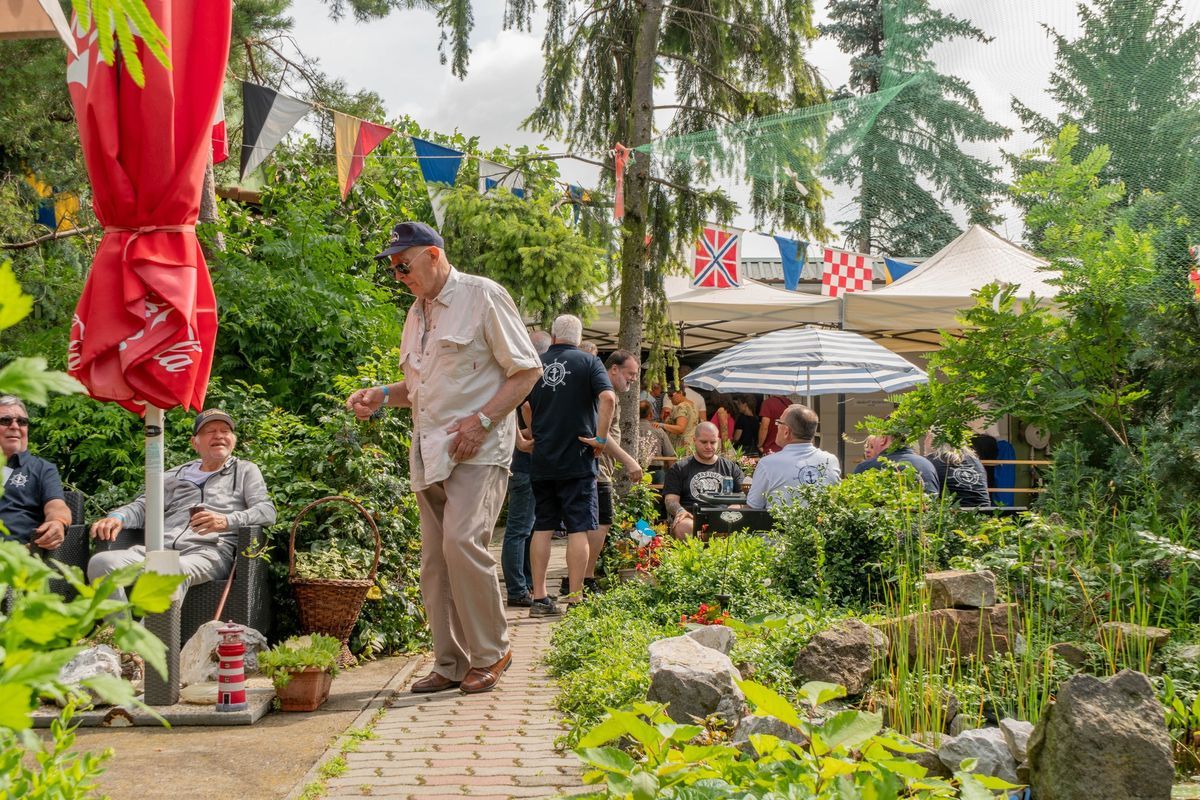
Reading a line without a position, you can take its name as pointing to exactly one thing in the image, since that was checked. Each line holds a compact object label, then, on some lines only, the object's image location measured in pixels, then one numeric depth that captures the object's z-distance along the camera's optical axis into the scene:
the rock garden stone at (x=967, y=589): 4.03
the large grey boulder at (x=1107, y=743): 2.63
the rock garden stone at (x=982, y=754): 2.95
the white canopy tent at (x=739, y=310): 13.56
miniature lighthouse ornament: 4.34
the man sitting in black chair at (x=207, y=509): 5.36
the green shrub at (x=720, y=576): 5.27
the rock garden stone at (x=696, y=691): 3.52
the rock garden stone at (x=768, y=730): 3.09
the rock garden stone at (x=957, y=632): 3.76
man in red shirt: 15.02
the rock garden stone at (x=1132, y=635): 3.49
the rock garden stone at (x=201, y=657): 4.77
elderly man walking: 4.85
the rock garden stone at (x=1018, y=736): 2.99
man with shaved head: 8.55
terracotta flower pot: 4.55
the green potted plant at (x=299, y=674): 4.53
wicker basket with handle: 5.35
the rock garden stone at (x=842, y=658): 3.67
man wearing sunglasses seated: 5.63
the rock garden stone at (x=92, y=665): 4.27
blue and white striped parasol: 10.48
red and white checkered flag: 14.62
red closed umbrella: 3.98
